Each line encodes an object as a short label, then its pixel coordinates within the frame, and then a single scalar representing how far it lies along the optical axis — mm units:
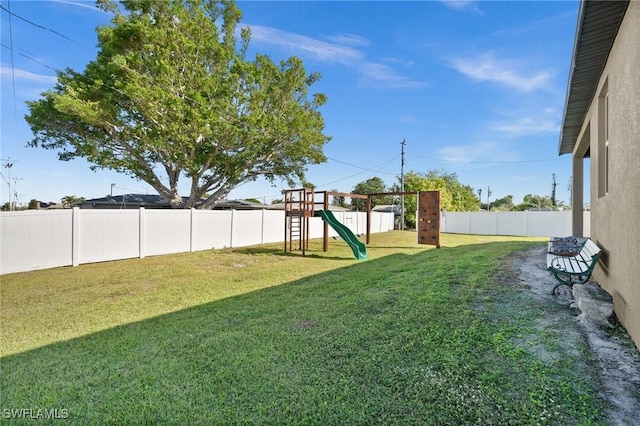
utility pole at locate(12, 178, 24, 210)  24509
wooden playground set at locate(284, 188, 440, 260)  11281
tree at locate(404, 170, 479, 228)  25438
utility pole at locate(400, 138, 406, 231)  23719
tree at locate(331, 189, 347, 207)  39844
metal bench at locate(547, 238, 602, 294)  3688
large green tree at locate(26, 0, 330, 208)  12961
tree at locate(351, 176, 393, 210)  39969
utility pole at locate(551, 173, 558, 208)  43250
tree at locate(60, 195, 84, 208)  35344
